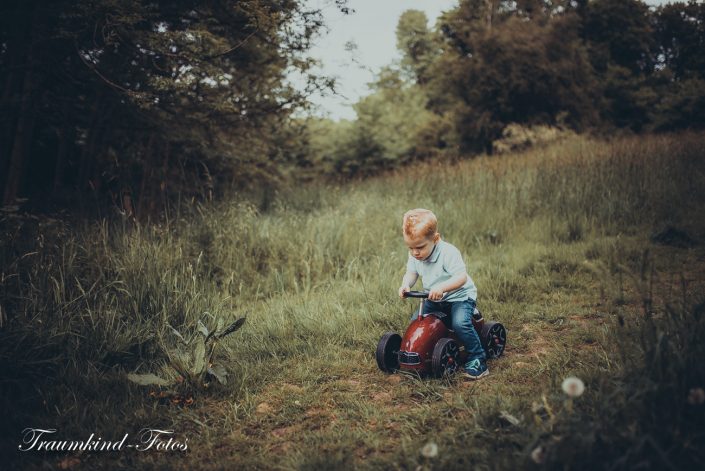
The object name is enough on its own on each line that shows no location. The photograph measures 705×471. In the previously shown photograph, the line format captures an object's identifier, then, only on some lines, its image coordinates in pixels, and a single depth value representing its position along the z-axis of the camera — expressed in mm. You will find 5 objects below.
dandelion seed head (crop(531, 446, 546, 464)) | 1762
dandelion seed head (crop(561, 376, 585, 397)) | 1863
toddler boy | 3219
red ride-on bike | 3139
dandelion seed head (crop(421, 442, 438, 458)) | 1916
